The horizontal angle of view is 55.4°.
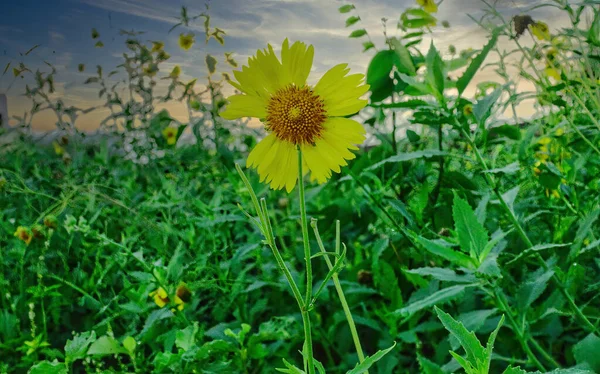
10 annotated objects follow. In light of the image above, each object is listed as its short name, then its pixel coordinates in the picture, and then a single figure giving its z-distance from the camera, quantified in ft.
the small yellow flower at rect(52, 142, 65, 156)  8.77
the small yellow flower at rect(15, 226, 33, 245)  4.19
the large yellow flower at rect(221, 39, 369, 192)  1.50
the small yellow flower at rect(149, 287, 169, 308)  3.02
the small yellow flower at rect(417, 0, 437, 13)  4.72
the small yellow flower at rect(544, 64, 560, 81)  4.61
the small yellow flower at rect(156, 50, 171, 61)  7.43
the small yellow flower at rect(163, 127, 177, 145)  6.98
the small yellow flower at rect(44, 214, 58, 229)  4.29
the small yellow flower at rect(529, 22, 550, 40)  3.70
